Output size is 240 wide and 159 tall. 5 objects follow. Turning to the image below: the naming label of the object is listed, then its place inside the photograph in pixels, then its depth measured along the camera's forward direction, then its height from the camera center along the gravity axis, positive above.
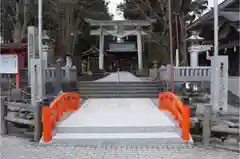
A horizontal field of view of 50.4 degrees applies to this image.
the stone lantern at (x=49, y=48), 14.20 +1.50
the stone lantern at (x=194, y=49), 14.06 +1.22
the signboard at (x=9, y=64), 9.02 +0.34
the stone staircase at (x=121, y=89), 12.91 -0.90
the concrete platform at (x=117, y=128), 5.75 -1.37
